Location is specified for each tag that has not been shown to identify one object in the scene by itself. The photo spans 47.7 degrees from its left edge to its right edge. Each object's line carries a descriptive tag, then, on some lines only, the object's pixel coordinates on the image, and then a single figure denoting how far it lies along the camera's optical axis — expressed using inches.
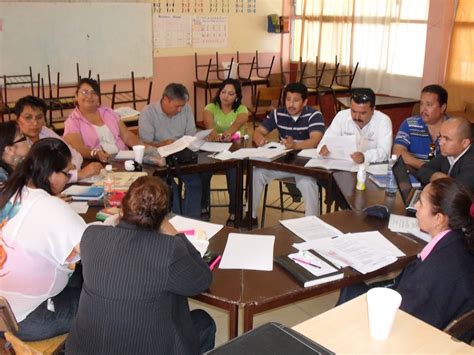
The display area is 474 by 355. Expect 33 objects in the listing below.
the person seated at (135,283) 65.1
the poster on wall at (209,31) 295.7
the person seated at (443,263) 69.5
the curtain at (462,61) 237.1
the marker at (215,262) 82.4
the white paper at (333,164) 135.5
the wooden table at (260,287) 73.7
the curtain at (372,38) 266.4
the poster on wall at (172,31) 281.7
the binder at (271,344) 50.0
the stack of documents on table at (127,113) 206.8
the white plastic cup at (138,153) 136.4
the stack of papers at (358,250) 84.2
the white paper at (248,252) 83.2
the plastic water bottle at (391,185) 117.7
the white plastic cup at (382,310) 57.1
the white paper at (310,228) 95.0
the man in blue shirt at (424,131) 141.0
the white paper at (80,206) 104.1
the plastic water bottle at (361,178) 120.3
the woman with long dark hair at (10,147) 110.0
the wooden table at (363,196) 110.3
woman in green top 168.4
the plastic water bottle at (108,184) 107.6
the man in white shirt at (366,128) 143.7
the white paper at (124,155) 139.5
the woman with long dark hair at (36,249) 76.5
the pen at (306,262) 82.1
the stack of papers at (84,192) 110.3
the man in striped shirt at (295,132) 152.6
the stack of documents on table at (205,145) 154.1
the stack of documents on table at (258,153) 147.1
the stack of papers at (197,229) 88.1
